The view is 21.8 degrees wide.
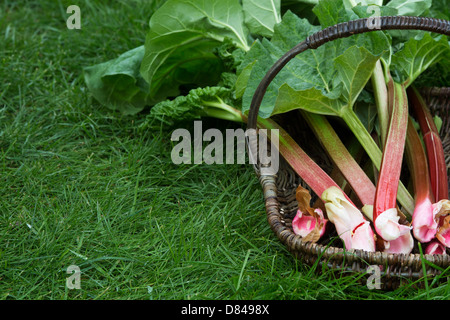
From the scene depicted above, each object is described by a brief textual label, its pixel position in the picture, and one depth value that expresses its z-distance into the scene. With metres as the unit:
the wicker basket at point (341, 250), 1.58
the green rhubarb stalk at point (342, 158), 1.72
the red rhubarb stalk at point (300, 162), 1.73
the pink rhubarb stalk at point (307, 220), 1.65
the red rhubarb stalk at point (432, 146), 1.71
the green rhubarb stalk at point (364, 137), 1.75
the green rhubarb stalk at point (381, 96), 1.78
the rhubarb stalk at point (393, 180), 1.61
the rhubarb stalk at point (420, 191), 1.63
